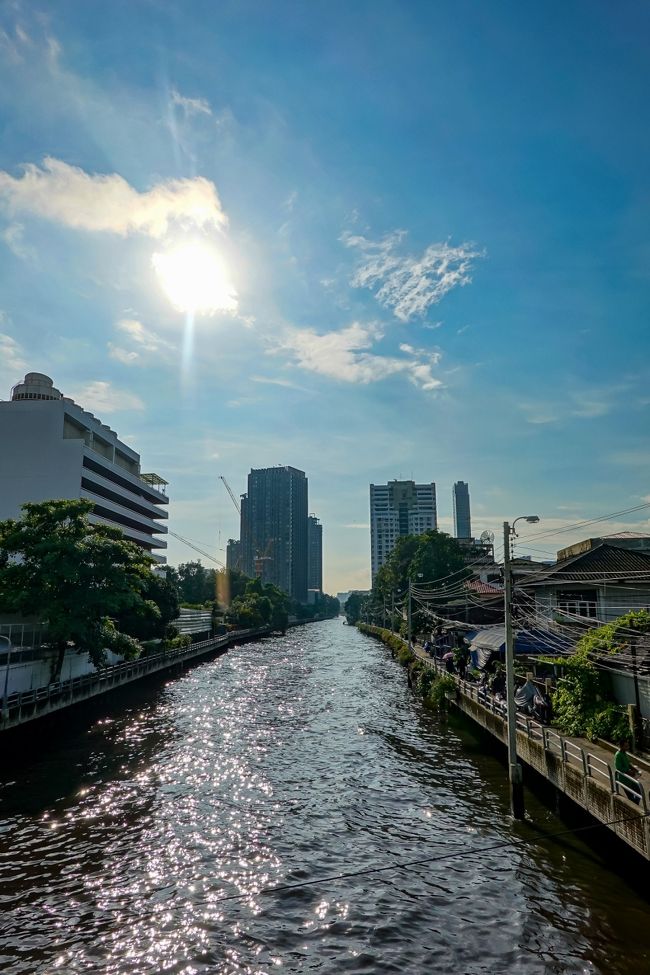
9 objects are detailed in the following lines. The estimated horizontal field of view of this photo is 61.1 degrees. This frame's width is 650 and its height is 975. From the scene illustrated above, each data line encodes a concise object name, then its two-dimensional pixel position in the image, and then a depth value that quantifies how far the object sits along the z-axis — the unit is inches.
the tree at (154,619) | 2313.4
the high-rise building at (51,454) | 2800.2
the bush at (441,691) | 1539.1
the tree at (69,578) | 1379.2
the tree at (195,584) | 5280.5
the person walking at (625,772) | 607.2
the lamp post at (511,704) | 786.8
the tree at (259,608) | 4832.7
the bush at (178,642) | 2710.4
